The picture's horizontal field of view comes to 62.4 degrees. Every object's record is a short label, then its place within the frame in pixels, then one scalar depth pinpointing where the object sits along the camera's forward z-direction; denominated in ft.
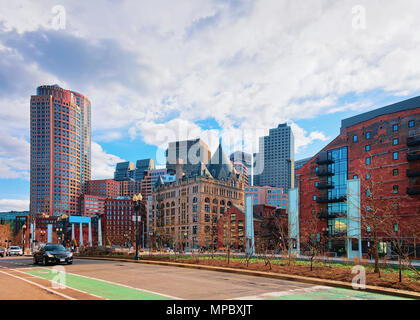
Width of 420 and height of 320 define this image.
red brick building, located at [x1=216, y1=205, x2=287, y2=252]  269.85
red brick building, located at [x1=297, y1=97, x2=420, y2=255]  161.58
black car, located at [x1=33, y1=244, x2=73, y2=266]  81.20
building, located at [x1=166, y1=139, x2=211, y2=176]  597.11
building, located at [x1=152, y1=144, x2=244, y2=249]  371.35
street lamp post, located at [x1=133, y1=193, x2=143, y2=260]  120.78
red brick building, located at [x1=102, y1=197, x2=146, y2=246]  570.83
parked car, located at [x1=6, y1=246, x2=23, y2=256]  179.11
